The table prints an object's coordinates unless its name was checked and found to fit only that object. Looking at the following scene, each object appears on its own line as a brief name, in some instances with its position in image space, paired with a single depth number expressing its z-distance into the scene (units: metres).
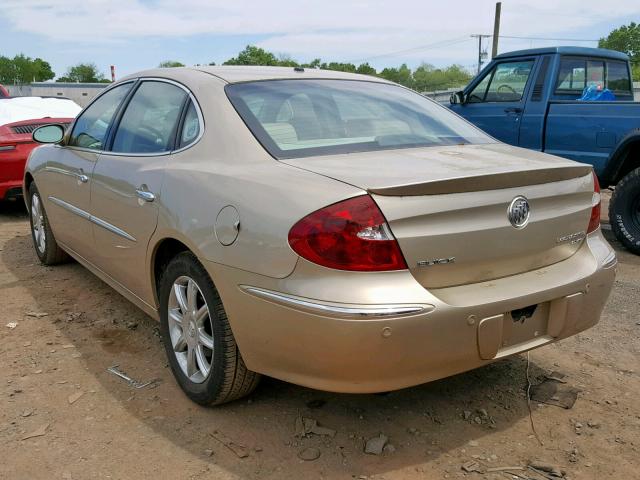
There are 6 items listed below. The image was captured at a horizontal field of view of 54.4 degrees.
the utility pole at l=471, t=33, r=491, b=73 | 42.31
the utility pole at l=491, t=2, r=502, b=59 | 31.82
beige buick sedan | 2.26
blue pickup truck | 6.01
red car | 7.07
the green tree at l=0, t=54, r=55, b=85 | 107.50
